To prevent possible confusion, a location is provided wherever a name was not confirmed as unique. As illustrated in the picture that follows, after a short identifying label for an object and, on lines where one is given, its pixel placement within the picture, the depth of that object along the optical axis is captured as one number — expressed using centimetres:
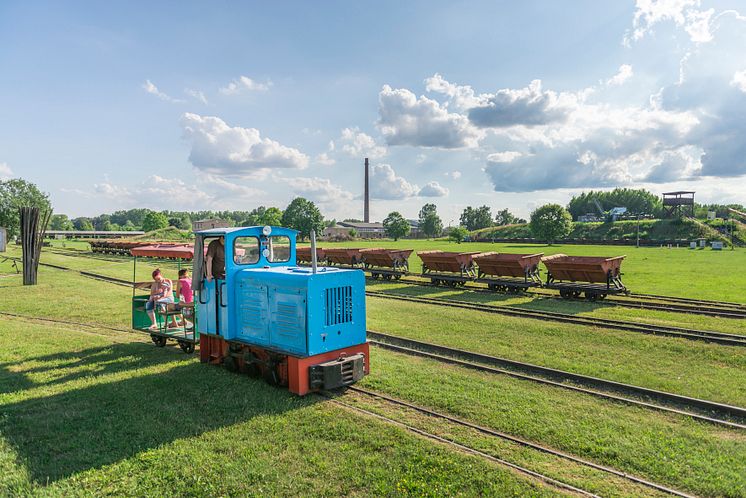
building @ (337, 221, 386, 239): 15238
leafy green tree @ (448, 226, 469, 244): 9736
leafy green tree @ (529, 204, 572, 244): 7969
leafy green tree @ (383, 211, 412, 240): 12150
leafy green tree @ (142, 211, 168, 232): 13388
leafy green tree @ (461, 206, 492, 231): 15212
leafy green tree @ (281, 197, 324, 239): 10842
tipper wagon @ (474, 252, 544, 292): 2111
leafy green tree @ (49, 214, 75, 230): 19200
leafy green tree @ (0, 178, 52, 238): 7181
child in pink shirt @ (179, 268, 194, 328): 1138
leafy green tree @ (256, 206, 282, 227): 10901
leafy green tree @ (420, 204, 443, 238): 14000
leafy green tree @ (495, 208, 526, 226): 15288
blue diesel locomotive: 779
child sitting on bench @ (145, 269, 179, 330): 1132
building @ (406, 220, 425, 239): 15100
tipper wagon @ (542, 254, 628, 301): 1889
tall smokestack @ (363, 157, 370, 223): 14112
